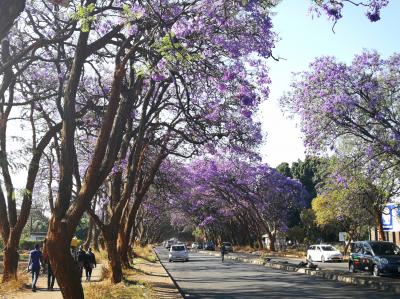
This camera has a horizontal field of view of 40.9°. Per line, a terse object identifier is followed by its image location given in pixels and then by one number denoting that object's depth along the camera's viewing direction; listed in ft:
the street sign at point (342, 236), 163.12
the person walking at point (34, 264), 60.96
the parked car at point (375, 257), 76.84
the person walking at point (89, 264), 72.18
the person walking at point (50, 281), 62.50
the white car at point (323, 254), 137.69
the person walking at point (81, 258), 70.68
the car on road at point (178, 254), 153.69
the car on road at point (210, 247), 275.59
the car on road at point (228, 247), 230.07
